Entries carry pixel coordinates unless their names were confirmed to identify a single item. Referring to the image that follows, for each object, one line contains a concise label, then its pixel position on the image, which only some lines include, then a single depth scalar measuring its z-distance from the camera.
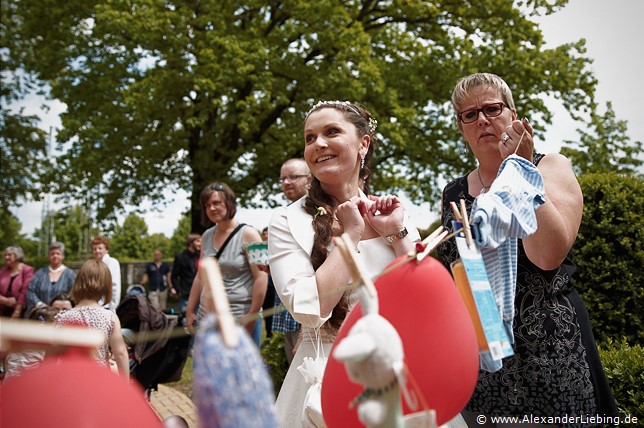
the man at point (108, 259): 6.84
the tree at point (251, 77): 12.60
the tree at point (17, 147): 17.42
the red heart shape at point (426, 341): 1.18
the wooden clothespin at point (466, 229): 1.37
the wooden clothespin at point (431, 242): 1.25
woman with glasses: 1.84
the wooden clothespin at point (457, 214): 1.44
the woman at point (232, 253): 4.96
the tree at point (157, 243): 63.64
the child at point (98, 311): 3.44
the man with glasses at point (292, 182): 4.58
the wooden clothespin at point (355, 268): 1.03
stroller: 5.05
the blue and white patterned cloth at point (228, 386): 0.83
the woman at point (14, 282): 7.99
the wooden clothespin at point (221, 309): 0.86
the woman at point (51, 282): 7.16
